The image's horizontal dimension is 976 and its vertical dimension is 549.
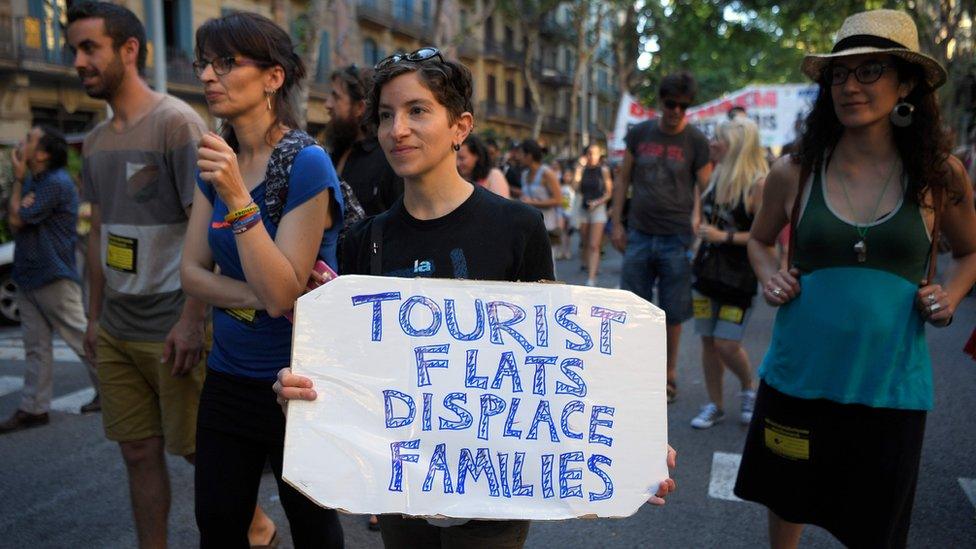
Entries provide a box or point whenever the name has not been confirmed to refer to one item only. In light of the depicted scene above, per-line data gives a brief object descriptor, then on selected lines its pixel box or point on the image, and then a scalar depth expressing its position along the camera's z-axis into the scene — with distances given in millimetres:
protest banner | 15672
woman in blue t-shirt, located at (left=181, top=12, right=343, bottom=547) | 2203
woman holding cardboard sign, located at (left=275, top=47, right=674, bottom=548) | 1932
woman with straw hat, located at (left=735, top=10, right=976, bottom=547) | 2383
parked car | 8711
